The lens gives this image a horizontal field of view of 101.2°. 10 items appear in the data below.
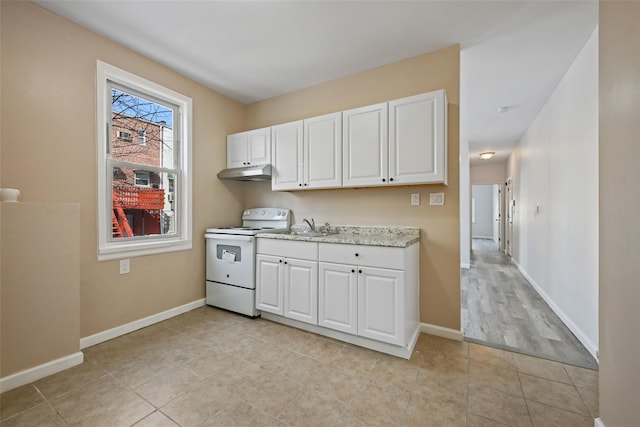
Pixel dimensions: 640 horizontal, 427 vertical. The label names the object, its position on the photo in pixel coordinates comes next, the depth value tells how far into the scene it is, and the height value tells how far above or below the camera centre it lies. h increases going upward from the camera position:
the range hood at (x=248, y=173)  3.06 +0.48
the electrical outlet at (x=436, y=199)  2.48 +0.13
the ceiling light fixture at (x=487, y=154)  6.08 +1.37
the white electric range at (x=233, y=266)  2.82 -0.60
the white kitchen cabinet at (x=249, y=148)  3.19 +0.82
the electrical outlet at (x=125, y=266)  2.45 -0.50
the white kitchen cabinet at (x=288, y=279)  2.46 -0.65
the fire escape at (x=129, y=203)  2.49 +0.10
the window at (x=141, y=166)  2.36 +0.47
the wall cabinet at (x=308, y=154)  2.72 +0.65
